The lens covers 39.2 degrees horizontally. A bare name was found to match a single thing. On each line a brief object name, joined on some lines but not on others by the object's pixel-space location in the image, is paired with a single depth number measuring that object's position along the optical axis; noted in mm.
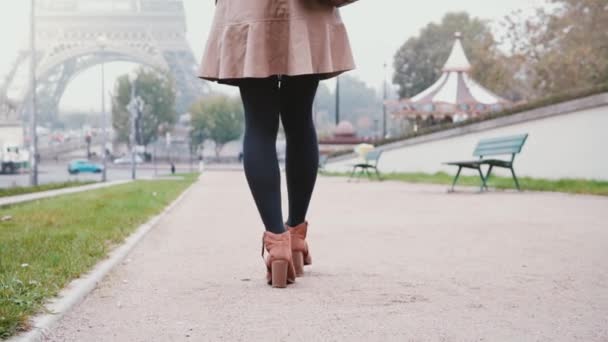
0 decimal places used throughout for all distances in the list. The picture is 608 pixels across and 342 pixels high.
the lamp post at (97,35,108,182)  44544
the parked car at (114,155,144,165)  78125
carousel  29969
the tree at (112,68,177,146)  87250
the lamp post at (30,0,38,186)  25516
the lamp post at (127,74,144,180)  40250
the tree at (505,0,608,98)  26281
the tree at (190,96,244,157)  88250
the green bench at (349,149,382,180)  22519
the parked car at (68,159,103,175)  54847
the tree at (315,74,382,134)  129000
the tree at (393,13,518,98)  63344
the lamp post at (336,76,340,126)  51400
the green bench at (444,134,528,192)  12320
